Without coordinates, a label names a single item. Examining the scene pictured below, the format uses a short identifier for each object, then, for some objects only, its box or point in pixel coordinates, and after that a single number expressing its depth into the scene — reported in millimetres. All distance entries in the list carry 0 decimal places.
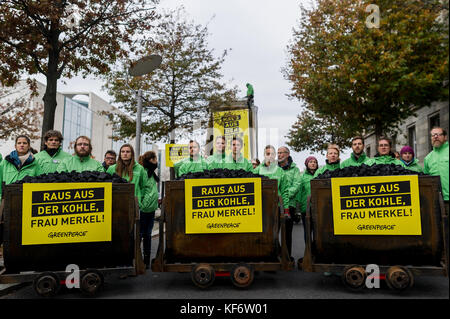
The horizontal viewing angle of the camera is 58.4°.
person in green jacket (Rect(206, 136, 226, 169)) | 6031
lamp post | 11598
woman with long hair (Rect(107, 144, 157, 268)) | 6062
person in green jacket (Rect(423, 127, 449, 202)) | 5514
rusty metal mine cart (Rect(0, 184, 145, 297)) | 4574
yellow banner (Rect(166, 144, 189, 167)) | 15619
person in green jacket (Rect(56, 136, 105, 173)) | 5520
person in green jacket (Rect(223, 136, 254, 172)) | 5973
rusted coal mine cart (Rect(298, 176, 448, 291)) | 4531
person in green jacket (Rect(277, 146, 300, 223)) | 6422
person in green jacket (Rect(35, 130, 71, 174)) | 5750
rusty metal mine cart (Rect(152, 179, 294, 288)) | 4941
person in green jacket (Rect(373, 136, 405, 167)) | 6078
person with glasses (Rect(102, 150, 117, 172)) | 7823
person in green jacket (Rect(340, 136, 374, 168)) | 6268
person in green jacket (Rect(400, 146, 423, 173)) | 6828
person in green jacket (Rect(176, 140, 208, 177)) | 6277
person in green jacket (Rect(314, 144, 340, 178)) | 6406
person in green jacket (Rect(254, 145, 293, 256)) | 6188
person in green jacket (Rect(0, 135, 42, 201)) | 5609
